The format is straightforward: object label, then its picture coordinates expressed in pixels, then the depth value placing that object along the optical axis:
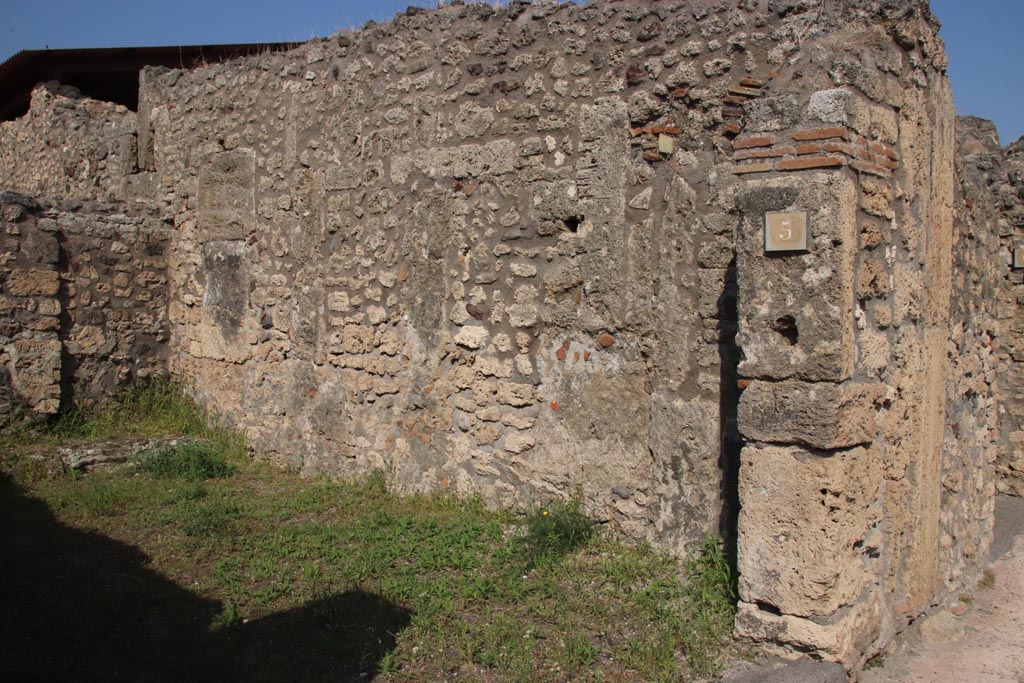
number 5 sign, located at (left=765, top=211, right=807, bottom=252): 3.53
